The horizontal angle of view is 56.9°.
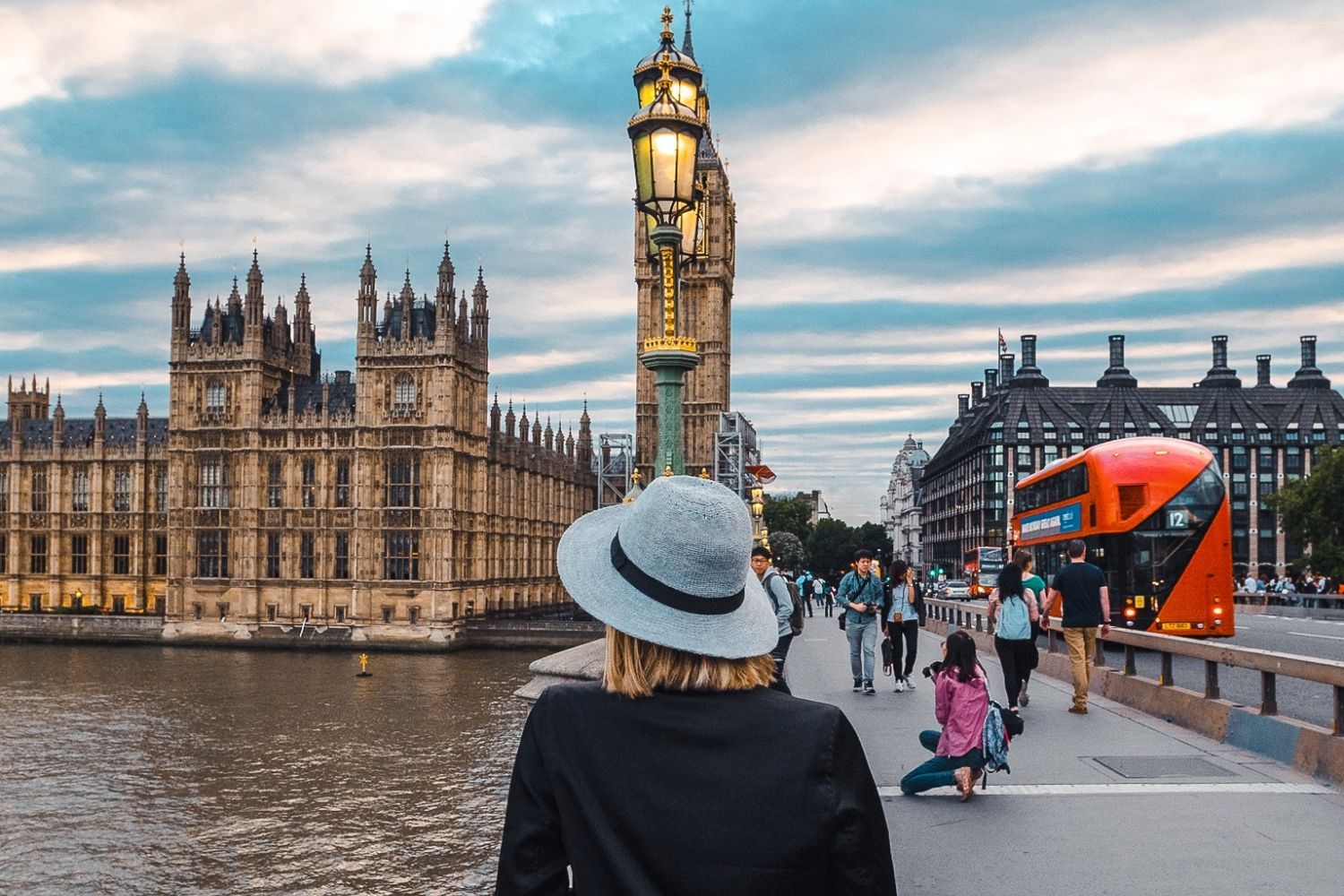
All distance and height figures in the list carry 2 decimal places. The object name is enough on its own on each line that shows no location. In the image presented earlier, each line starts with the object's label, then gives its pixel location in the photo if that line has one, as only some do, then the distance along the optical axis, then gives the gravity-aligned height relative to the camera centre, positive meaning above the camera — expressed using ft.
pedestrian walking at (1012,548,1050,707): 43.45 -2.72
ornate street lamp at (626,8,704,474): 35.22 +9.86
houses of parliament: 213.25 +7.12
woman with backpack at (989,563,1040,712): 44.34 -4.03
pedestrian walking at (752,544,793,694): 43.11 -2.36
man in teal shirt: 49.47 -3.48
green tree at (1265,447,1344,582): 194.08 +1.65
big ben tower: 271.28 +43.07
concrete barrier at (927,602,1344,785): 31.35 -6.10
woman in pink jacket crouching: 29.55 -4.84
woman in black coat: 8.27 -1.60
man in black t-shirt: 44.47 -3.03
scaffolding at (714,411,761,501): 253.03 +16.40
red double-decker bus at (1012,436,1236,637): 73.92 -1.09
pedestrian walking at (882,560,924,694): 52.65 -4.00
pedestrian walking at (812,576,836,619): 151.78 -9.74
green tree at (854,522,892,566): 495.65 -5.65
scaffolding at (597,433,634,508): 276.21 +13.23
